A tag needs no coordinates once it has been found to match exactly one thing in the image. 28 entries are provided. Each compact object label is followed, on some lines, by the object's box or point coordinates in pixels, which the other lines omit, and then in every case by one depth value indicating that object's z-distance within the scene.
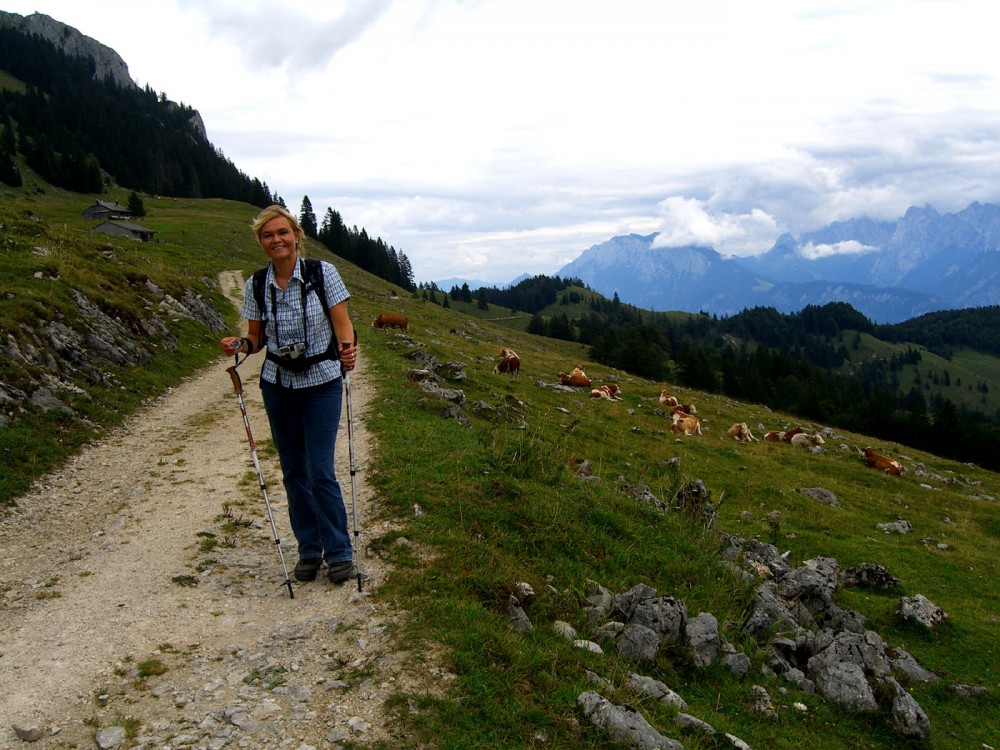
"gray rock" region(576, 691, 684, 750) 5.04
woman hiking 6.55
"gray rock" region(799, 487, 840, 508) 19.11
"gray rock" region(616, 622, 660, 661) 6.72
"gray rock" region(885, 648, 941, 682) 8.33
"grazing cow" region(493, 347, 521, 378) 30.78
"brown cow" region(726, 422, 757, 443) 29.70
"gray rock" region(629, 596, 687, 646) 7.12
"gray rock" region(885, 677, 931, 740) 6.91
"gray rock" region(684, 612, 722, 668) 6.97
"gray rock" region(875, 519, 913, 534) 17.00
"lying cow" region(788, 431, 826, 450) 30.38
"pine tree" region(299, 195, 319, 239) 132.62
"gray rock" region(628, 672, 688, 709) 5.91
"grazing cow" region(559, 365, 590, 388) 34.18
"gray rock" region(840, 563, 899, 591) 11.59
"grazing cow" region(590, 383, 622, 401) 31.83
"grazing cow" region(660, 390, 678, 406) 33.21
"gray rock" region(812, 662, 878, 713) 7.08
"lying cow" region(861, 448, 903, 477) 27.22
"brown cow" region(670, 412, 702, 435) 27.14
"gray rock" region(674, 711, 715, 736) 5.61
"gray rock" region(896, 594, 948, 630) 9.97
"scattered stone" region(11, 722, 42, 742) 4.44
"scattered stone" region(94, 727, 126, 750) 4.45
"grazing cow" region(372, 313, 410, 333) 35.38
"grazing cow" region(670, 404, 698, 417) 30.58
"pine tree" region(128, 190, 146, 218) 82.38
